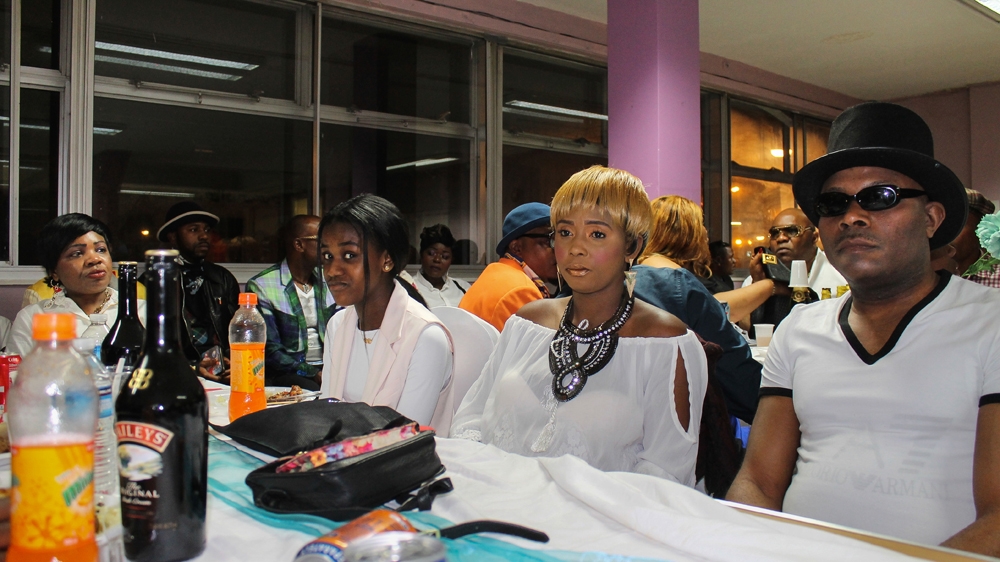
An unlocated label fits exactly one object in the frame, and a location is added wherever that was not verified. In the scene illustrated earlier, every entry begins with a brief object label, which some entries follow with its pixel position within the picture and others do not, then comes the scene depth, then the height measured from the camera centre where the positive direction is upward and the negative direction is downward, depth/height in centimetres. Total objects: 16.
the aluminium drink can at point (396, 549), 59 -22
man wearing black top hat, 126 -14
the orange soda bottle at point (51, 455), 65 -15
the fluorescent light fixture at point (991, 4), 616 +264
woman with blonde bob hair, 159 -17
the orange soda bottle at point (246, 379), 167 -20
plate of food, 199 -29
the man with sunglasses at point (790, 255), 404 +25
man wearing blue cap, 264 +11
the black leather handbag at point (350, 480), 90 -25
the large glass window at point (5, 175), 434 +77
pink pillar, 493 +150
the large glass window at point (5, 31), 435 +167
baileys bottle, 73 -15
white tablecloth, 78 -28
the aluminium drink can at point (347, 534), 66 -23
